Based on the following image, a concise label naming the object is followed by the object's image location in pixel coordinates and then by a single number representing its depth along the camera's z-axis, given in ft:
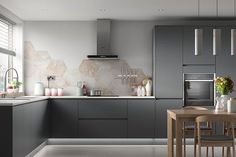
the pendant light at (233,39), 10.98
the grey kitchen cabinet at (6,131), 10.16
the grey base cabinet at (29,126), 10.58
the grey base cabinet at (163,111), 15.79
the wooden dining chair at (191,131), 12.40
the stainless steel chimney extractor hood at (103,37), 16.56
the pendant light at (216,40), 10.87
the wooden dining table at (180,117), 10.34
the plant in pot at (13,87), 14.30
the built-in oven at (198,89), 15.94
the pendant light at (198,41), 10.78
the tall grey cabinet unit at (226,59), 15.83
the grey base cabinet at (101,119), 15.74
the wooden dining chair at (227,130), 11.85
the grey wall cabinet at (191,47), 15.86
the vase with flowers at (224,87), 11.36
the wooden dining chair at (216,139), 10.04
